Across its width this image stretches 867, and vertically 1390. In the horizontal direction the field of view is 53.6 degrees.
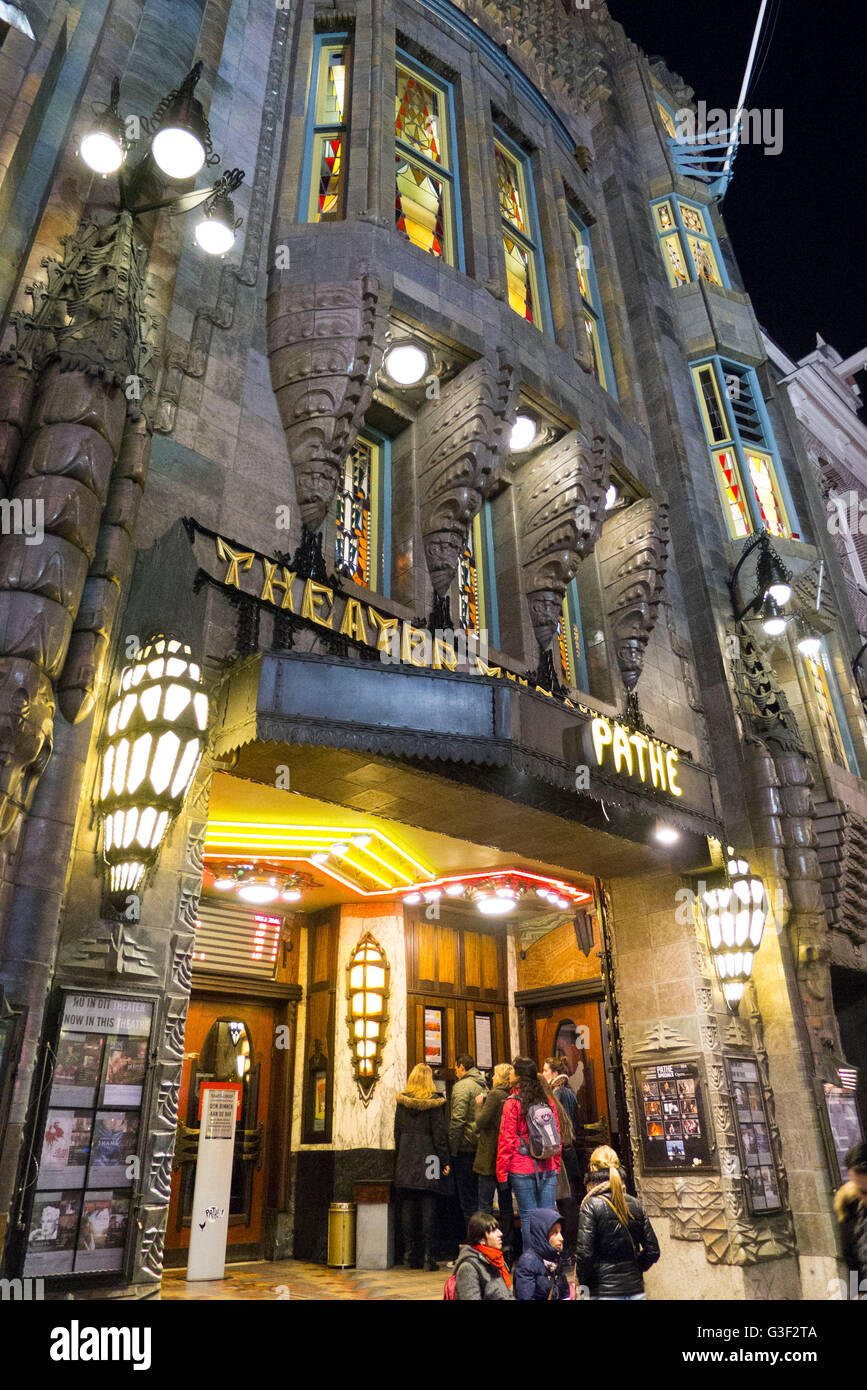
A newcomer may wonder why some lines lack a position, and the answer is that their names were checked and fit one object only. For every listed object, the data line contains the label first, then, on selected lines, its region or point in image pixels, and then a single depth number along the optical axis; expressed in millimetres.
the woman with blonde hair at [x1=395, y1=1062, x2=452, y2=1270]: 11859
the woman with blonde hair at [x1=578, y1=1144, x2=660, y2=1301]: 6859
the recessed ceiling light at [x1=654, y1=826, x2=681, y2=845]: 11258
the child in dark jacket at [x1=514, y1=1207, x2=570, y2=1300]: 7727
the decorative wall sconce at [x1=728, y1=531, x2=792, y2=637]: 14898
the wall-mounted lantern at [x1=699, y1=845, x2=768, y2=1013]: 12539
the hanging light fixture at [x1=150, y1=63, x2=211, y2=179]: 8008
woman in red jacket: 9492
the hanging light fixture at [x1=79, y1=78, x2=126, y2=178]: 8180
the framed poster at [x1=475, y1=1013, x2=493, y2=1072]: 15559
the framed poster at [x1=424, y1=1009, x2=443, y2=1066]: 14479
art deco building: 7527
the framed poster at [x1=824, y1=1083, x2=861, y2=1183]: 12570
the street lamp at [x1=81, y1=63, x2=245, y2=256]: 8055
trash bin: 11953
